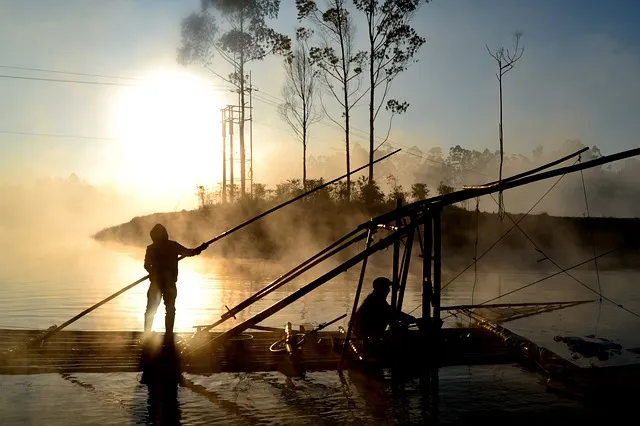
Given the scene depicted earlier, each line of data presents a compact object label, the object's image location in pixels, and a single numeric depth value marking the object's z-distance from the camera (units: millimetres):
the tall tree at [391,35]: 35656
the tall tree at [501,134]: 36728
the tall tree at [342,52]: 36938
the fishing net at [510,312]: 14856
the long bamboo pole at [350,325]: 10062
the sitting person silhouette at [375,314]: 10633
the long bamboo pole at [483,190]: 8812
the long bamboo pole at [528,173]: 9597
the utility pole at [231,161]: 46859
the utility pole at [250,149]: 47438
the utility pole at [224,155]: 49012
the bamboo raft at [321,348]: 9695
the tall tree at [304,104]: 39331
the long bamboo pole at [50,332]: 10441
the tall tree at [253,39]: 41281
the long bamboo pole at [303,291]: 8906
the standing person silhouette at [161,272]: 10305
